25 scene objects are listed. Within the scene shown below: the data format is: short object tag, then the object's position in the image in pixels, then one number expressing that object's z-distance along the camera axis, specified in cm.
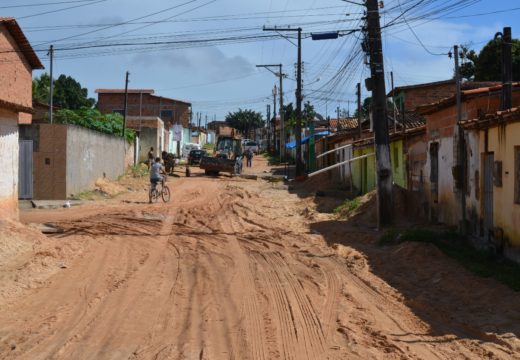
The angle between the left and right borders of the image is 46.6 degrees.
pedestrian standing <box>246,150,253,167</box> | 5812
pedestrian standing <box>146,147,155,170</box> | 4036
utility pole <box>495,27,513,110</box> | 1359
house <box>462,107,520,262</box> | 1103
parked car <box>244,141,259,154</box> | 8782
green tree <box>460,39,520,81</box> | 3497
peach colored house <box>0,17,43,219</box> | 1480
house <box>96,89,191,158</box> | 6750
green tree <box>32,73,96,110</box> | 7550
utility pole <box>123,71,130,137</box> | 4098
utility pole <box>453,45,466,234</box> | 1398
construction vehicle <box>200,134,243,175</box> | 4266
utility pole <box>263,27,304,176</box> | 3891
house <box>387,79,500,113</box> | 3088
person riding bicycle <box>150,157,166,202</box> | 2391
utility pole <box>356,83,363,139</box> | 3048
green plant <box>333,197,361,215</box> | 2041
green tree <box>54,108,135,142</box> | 4066
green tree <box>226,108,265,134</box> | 12594
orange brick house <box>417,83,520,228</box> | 1394
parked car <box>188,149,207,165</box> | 5431
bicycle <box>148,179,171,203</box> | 2430
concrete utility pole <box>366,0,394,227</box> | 1622
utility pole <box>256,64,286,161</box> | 5384
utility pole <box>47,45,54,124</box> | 3428
